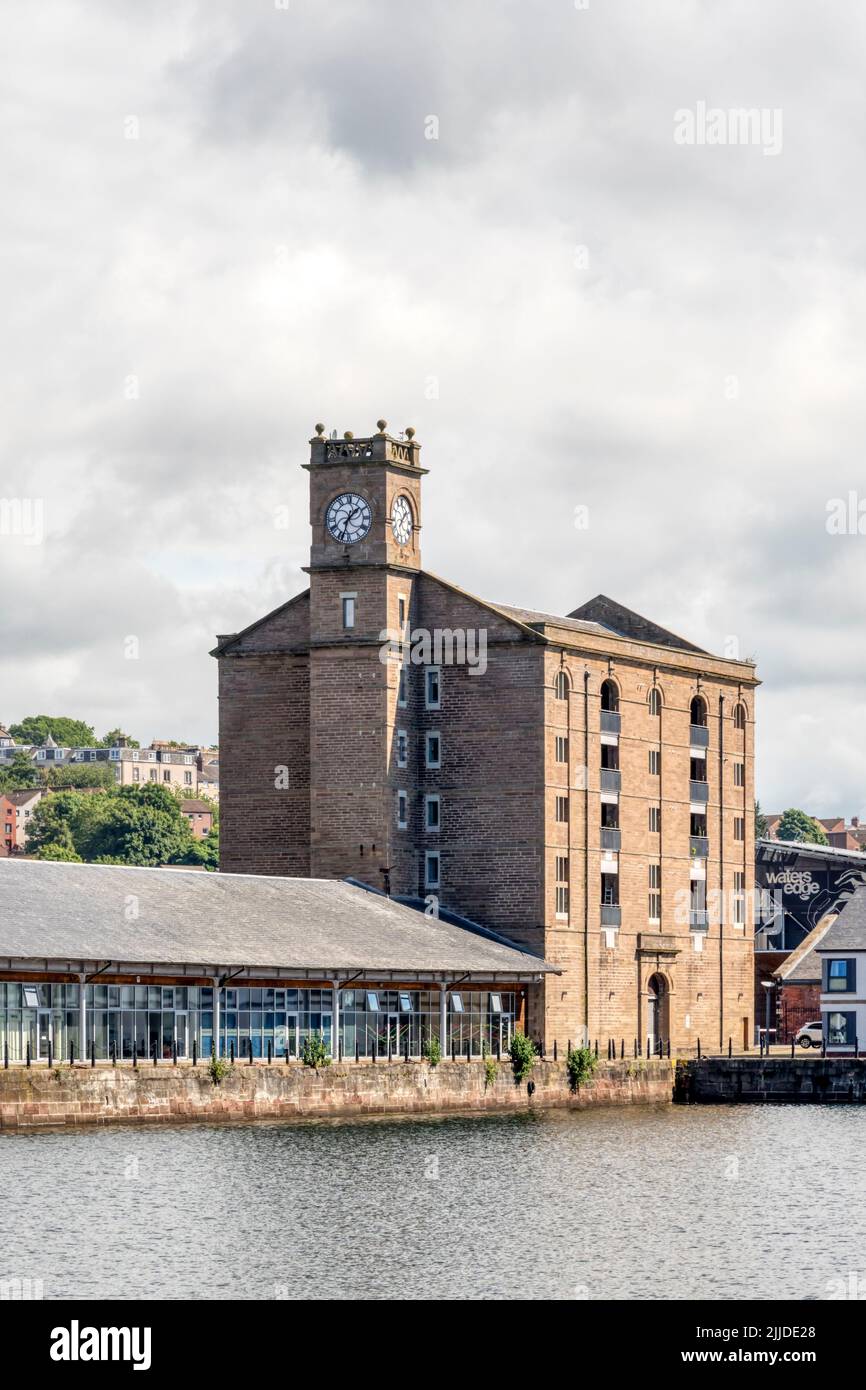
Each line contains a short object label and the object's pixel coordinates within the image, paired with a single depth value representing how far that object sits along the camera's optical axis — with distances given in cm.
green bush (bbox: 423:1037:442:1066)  10400
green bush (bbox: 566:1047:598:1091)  10981
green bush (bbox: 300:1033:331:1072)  9788
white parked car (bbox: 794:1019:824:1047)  13912
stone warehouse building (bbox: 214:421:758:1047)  12000
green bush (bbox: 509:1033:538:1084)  10681
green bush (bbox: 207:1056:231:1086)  9175
